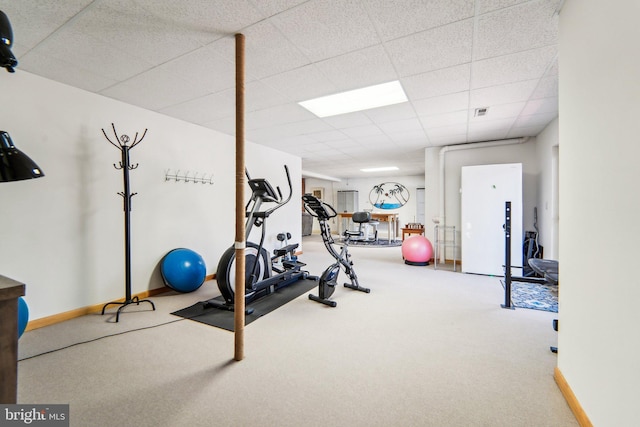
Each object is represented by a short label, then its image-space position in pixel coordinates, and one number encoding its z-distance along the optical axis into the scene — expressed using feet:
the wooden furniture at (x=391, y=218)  31.19
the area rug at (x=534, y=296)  10.51
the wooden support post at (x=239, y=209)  6.73
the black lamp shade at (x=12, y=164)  4.81
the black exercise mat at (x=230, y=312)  9.00
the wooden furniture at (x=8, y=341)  3.14
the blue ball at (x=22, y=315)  7.00
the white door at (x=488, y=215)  14.80
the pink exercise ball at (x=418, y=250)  17.51
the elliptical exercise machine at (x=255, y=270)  9.94
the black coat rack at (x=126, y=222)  9.64
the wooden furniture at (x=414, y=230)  20.22
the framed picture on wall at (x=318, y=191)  41.01
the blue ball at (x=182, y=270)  11.37
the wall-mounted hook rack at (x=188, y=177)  12.32
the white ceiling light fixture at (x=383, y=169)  29.07
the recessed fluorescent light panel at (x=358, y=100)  9.91
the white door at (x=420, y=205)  35.40
